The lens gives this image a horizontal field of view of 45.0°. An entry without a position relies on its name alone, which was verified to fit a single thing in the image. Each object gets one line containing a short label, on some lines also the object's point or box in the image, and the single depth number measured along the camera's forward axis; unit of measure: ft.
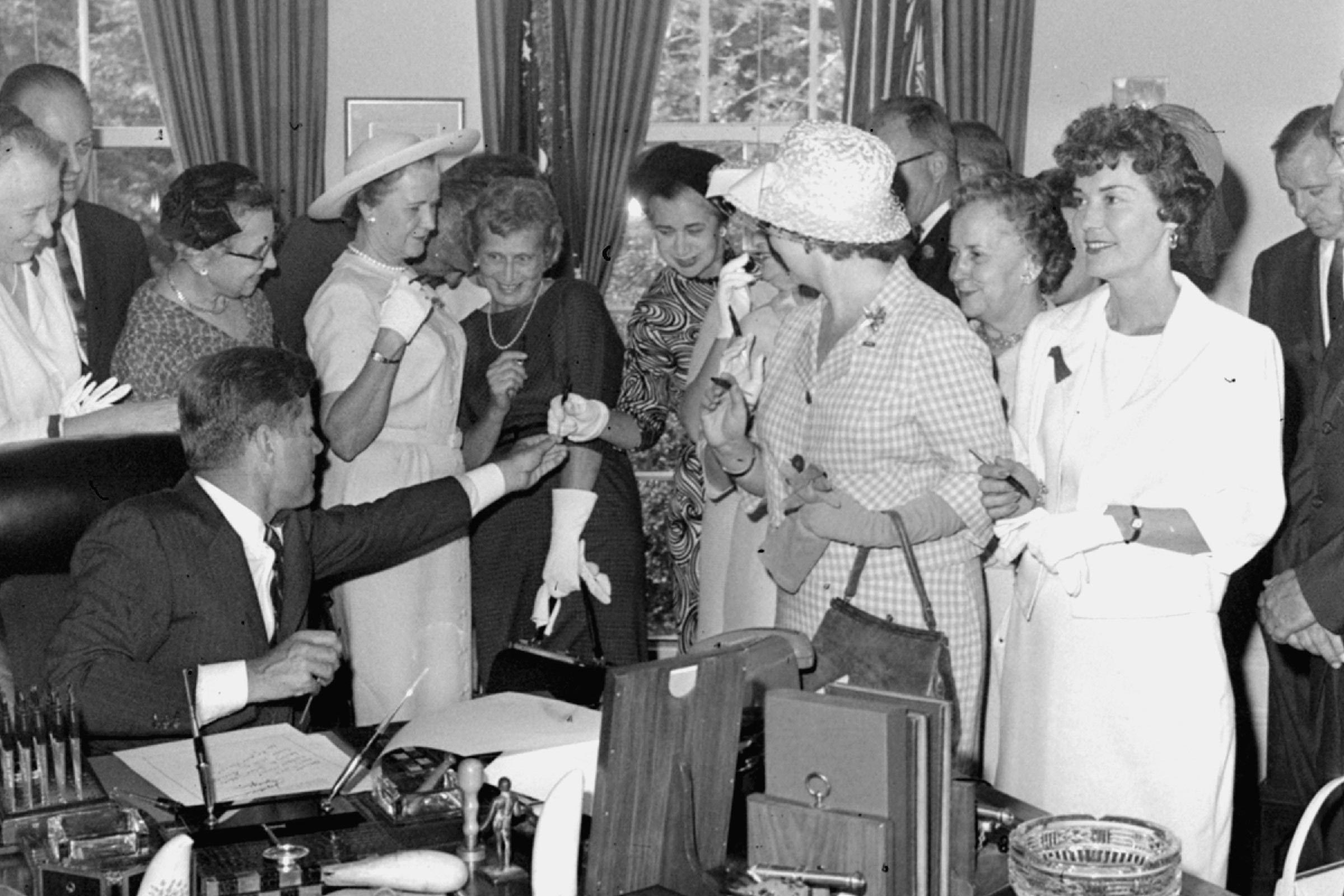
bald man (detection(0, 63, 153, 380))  12.37
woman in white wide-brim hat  12.10
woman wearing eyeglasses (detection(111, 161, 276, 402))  11.84
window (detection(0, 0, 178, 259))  18.65
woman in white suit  8.61
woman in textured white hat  9.45
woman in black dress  13.08
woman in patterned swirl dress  13.46
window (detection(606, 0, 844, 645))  18.95
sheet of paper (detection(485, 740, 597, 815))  7.02
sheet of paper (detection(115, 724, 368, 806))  7.09
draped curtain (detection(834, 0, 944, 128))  18.52
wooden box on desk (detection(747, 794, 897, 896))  5.44
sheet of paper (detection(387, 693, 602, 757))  7.31
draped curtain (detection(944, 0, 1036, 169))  18.34
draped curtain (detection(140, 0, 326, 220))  18.39
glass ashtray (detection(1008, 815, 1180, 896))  5.59
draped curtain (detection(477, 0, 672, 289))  18.43
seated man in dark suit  8.01
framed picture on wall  18.67
